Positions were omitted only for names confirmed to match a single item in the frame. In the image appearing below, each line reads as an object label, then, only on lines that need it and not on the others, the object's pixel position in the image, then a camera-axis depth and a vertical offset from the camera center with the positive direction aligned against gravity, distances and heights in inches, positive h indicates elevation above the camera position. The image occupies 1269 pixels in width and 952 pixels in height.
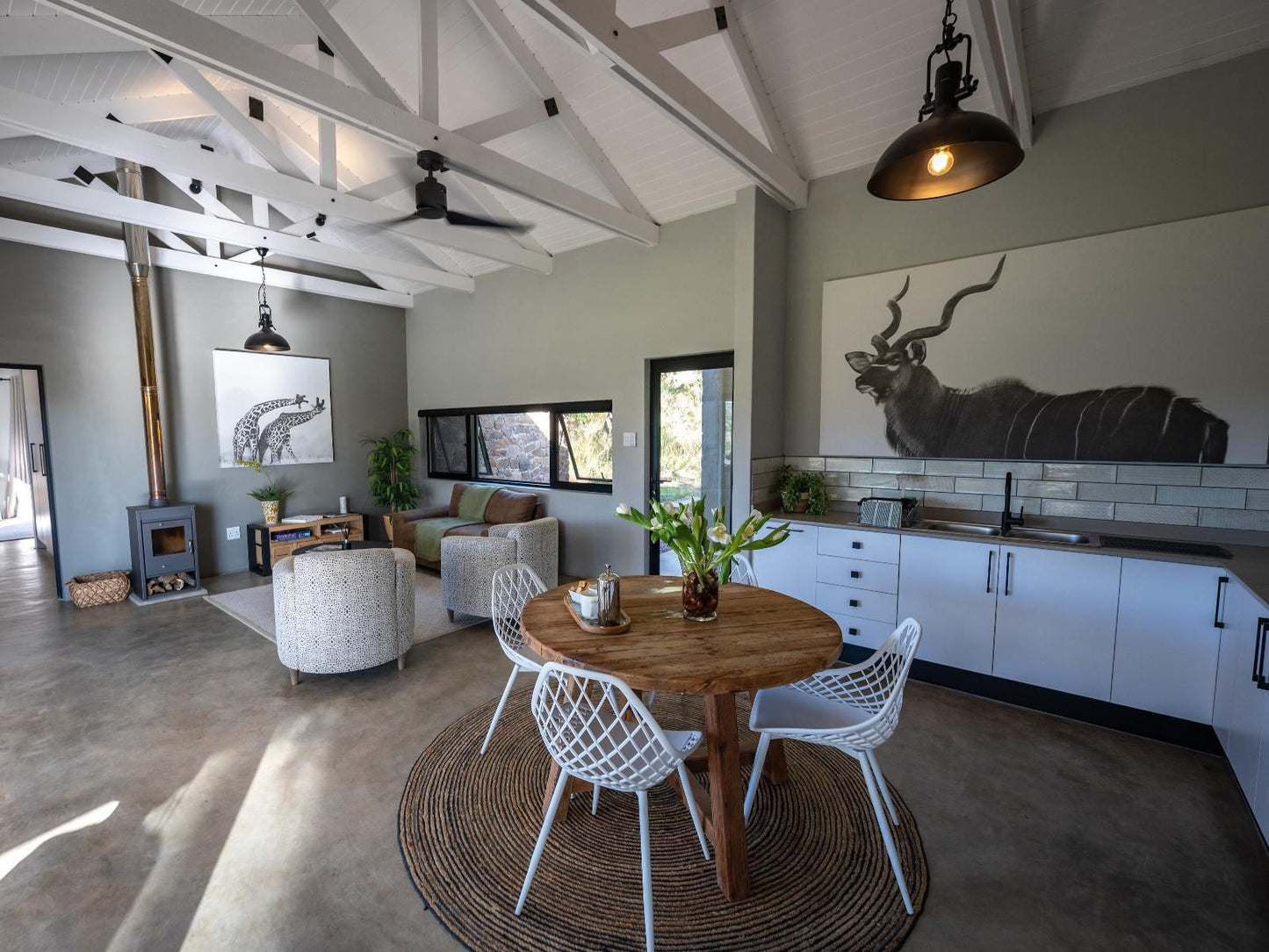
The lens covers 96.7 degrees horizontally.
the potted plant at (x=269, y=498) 239.0 -27.1
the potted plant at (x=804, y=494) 153.6 -17.0
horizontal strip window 216.4 -4.8
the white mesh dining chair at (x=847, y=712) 72.0 -40.5
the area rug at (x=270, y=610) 169.9 -58.3
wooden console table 230.2 -44.3
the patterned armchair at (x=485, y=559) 163.0 -36.7
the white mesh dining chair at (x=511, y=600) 107.1 -35.4
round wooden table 66.5 -28.1
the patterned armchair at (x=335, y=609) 127.2 -40.5
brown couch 222.2 -33.5
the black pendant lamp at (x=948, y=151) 66.6 +35.4
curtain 320.8 -9.7
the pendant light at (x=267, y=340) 200.5 +33.8
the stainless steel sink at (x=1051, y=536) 123.5 -23.5
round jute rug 68.5 -60.2
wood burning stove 196.9 -41.8
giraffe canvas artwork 235.8 +11.1
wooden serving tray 78.7 -27.3
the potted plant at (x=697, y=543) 82.7 -16.3
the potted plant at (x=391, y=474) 277.0 -19.9
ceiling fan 121.5 +51.7
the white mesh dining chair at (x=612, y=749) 63.1 -38.3
